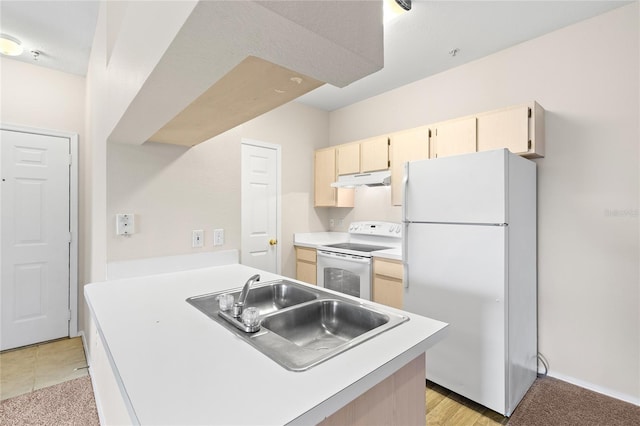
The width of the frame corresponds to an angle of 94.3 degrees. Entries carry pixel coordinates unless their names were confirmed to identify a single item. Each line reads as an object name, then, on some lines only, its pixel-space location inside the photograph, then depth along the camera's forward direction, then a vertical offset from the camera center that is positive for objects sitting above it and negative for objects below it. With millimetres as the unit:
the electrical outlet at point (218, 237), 2260 -173
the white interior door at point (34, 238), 2752 -225
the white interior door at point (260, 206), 3352 +99
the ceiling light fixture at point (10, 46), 2332 +1368
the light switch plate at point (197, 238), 2143 -172
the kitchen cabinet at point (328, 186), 3773 +373
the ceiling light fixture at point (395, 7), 1930 +1385
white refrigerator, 1917 -376
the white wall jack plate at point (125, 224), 1824 -58
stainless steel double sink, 1004 -437
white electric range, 2884 -436
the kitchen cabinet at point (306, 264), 3479 -605
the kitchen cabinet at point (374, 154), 3176 +665
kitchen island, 658 -425
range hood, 3109 +383
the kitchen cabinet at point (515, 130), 2221 +659
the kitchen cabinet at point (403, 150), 2832 +637
